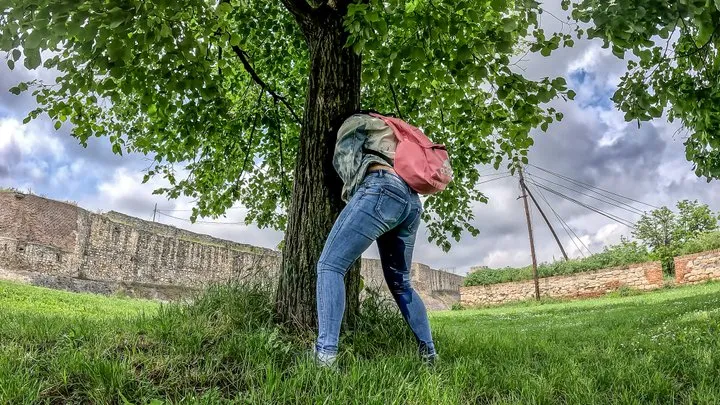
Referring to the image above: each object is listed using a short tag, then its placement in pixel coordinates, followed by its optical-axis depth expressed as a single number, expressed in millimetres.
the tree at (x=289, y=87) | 3822
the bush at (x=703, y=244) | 23766
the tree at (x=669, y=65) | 3516
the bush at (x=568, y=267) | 27031
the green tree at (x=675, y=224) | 45594
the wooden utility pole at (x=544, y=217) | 34031
